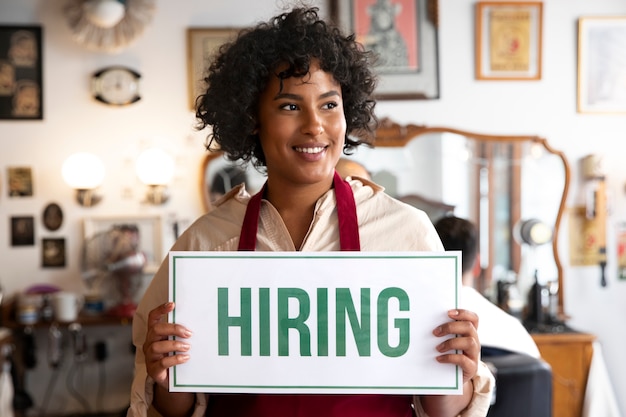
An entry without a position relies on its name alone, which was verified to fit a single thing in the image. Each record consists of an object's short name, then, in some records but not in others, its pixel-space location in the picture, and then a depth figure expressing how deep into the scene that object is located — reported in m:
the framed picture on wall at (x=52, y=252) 3.90
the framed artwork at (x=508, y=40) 3.92
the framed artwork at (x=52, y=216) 3.88
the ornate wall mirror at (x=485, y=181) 3.90
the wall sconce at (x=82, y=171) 3.78
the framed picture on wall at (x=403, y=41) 3.91
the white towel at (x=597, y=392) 3.52
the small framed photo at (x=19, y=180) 3.85
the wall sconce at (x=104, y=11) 3.58
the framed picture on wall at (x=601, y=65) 3.94
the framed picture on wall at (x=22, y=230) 3.87
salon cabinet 3.52
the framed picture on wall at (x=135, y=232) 3.83
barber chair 2.07
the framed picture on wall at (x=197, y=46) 3.88
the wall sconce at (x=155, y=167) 3.81
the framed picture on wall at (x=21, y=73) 3.83
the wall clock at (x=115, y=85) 3.85
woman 1.24
